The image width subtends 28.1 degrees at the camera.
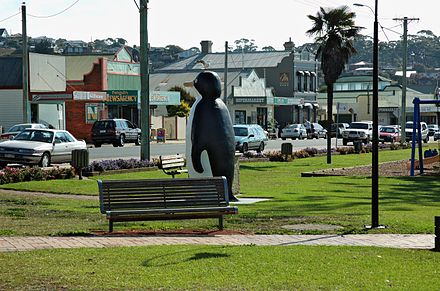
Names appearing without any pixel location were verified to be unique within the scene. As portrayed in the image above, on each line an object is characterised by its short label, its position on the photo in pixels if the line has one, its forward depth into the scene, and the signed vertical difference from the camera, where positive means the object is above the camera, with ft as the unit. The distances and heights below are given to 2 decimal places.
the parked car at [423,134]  225.64 -3.35
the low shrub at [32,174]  79.66 -4.92
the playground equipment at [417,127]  101.65 -0.70
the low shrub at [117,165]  92.58 -4.75
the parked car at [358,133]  201.88 -2.71
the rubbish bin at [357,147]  159.53 -4.66
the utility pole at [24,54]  133.08 +10.40
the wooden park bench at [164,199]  44.24 -4.02
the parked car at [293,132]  250.78 -3.05
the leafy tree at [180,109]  234.58 +3.29
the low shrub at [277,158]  129.59 -5.41
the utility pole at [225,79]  203.08 +10.28
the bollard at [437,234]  39.24 -5.03
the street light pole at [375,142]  47.88 -1.13
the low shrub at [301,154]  139.23 -5.27
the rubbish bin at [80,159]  84.12 -3.62
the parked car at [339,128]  255.91 -1.97
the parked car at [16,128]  129.62 -1.05
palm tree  130.21 +12.53
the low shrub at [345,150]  156.70 -5.18
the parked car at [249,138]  148.15 -2.86
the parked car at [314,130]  262.47 -2.67
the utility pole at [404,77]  199.00 +9.94
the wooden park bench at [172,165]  78.21 -3.92
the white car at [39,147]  97.96 -2.99
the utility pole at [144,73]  99.81 +5.53
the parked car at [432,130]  267.88 -2.69
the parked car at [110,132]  173.58 -2.15
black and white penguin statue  63.72 -0.93
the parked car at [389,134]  215.51 -3.17
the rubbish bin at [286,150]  130.30 -4.25
